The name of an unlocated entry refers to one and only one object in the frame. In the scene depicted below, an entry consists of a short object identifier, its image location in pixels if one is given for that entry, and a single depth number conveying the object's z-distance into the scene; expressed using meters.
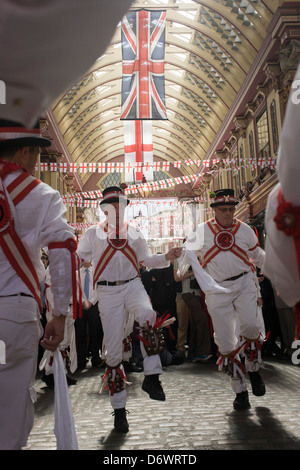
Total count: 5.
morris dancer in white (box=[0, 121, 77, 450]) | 2.37
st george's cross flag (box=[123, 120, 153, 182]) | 15.63
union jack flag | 13.72
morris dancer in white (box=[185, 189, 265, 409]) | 5.28
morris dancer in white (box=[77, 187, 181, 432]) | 4.57
